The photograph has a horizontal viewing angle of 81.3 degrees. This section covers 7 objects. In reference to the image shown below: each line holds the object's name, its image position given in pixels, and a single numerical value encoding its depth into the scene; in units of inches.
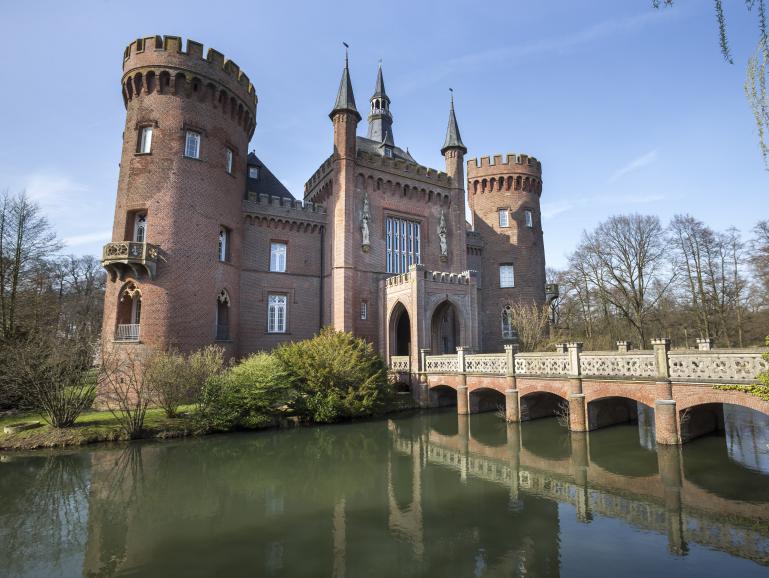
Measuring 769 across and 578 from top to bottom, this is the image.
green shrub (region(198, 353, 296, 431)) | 649.0
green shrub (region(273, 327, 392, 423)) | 732.7
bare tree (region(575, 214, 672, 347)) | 1162.6
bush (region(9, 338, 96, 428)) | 581.0
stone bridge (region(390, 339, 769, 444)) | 466.0
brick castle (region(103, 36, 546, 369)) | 805.9
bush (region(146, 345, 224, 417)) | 633.6
